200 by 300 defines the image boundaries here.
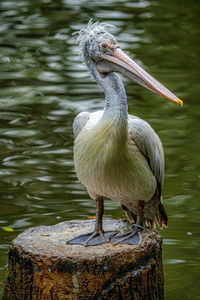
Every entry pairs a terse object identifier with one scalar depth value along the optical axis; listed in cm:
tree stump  877
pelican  912
